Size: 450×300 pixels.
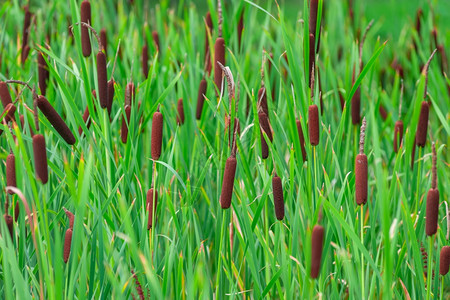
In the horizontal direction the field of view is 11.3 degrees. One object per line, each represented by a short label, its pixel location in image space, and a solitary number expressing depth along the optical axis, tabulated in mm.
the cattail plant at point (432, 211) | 4483
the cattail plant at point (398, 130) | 5087
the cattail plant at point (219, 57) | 4945
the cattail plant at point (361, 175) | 4507
